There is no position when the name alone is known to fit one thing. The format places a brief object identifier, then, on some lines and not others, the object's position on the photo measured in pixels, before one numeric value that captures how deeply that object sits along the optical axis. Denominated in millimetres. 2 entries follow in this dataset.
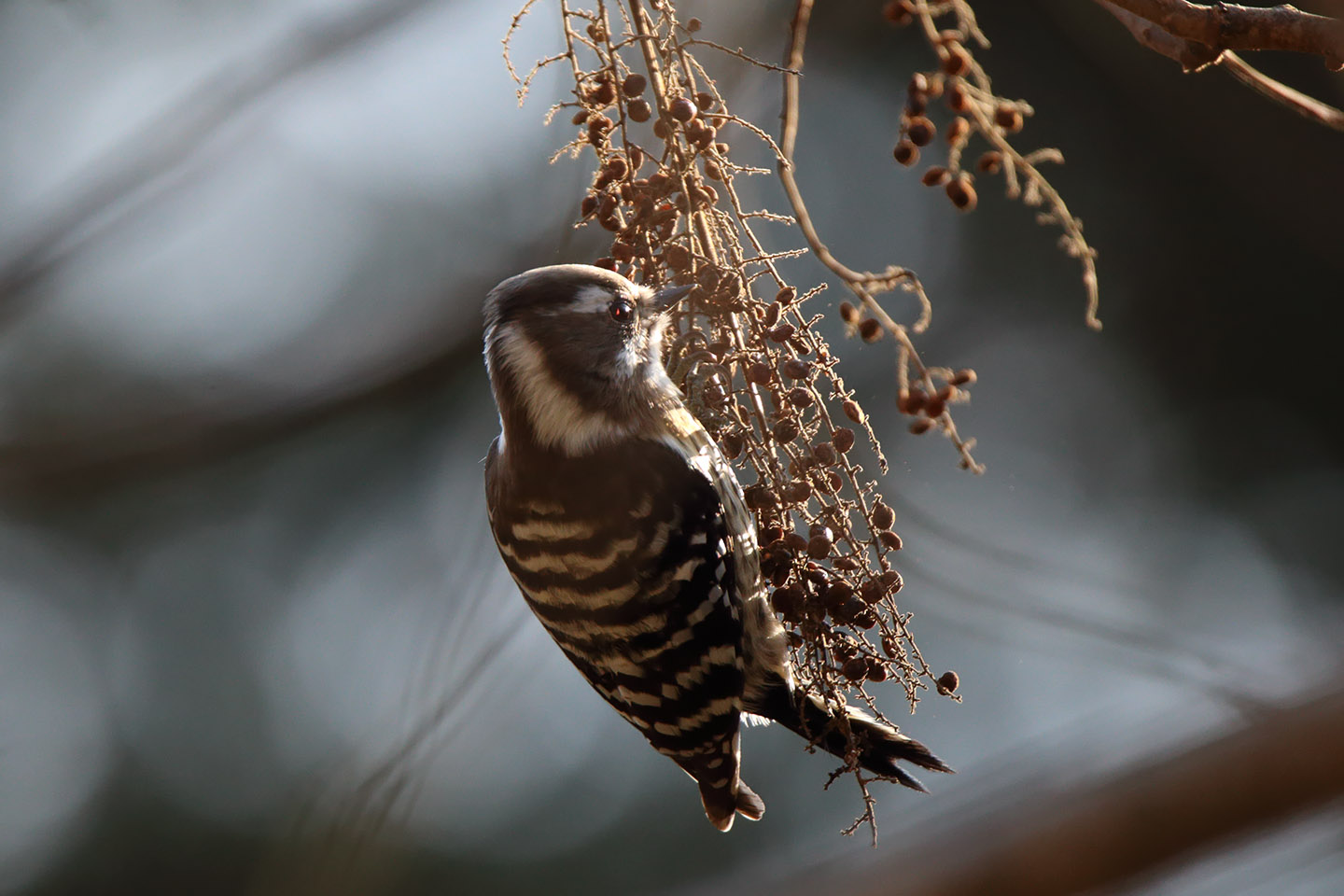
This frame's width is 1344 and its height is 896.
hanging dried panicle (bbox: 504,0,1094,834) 4273
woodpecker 5445
